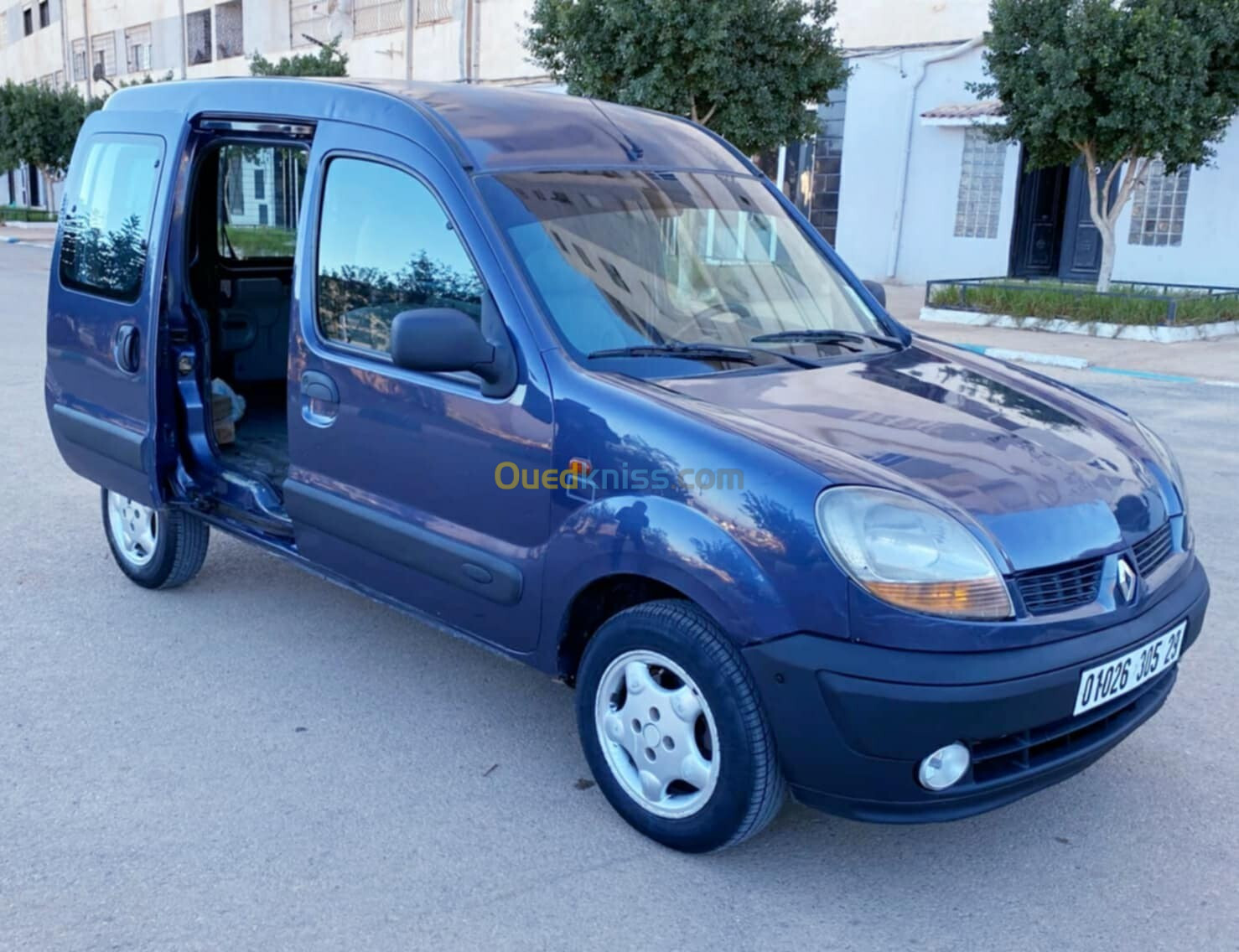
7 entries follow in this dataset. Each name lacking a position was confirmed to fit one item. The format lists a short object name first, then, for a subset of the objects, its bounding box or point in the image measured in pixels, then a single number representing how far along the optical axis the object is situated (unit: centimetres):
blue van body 274
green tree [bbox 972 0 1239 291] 1316
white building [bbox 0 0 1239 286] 1828
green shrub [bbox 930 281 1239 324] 1420
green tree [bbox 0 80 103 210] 3391
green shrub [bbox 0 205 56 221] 3650
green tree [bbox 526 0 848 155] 1489
